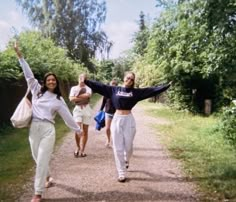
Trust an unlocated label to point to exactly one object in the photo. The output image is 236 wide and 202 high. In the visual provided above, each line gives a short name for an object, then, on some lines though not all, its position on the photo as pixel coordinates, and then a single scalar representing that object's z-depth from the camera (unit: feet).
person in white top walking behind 16.81
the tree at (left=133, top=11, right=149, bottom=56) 101.48
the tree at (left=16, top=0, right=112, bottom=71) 80.91
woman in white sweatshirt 11.15
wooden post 38.51
